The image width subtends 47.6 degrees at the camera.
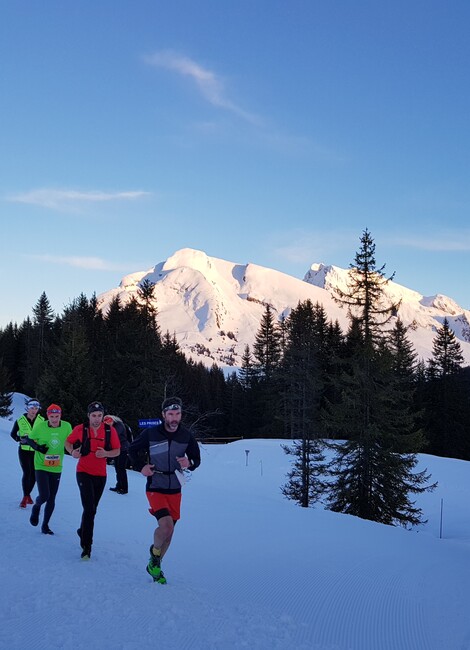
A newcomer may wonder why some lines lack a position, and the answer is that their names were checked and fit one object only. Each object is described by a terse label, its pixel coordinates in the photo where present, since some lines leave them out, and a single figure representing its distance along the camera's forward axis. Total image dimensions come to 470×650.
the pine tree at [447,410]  46.16
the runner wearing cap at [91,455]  6.48
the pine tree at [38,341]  60.16
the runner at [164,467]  5.84
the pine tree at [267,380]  55.31
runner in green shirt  7.71
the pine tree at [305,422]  25.84
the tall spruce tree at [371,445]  21.03
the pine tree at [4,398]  43.09
